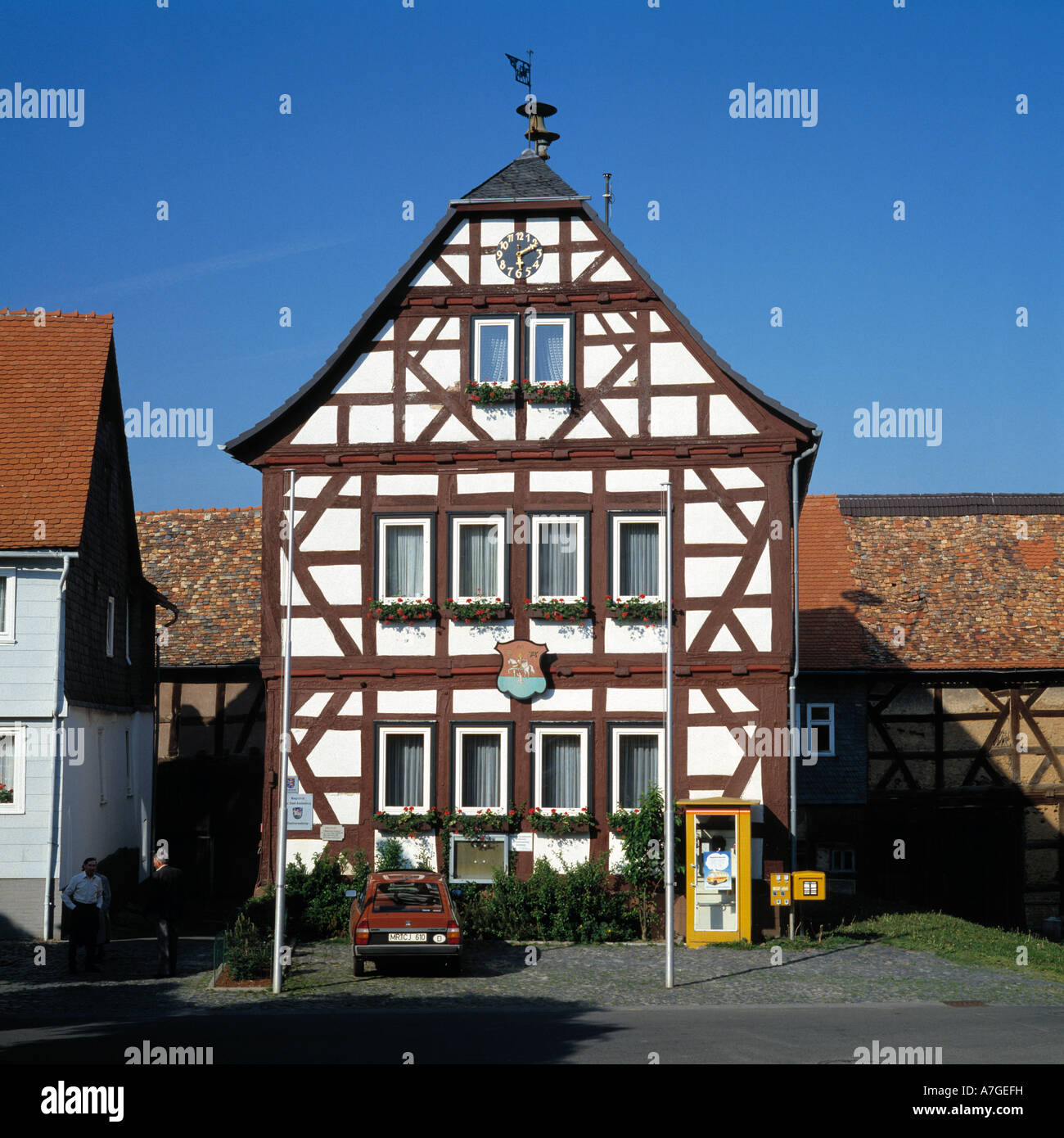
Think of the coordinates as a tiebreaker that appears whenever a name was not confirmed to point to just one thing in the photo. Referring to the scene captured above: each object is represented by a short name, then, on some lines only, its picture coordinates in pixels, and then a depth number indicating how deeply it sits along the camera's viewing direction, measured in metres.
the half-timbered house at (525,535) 22.72
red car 18.23
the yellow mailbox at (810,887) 20.39
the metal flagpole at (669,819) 17.59
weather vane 26.64
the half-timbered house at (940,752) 30.53
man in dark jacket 18.91
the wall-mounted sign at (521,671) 22.80
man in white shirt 19.12
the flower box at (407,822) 22.56
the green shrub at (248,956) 17.83
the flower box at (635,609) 22.69
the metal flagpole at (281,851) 17.12
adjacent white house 22.44
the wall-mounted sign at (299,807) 17.47
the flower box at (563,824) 22.34
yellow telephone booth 21.20
